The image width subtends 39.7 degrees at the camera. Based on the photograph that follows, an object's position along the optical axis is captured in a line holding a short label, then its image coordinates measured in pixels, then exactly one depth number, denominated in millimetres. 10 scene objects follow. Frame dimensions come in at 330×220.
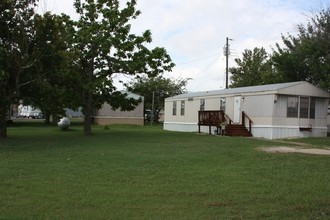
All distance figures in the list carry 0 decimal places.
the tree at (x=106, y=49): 24688
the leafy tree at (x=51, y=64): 19781
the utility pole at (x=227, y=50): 49531
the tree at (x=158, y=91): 54031
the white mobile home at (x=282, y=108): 24141
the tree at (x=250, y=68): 48031
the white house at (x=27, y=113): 83144
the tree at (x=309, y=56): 25500
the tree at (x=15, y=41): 19469
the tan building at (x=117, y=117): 47344
